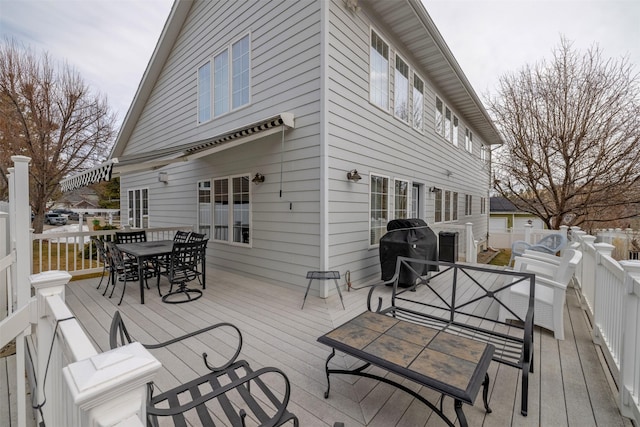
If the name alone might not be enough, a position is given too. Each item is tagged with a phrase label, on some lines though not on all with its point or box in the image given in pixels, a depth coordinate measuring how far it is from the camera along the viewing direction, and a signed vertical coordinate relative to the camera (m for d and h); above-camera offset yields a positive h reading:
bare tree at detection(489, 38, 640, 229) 7.46 +2.16
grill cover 4.97 -0.68
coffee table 1.63 -1.00
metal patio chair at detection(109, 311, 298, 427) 1.41 -1.13
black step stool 4.22 -1.06
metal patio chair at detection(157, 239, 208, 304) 4.48 -1.01
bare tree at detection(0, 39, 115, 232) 9.94 +3.38
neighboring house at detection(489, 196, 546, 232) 21.29 -0.73
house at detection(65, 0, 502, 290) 4.85 +1.79
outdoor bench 2.15 -1.45
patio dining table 4.36 -0.76
